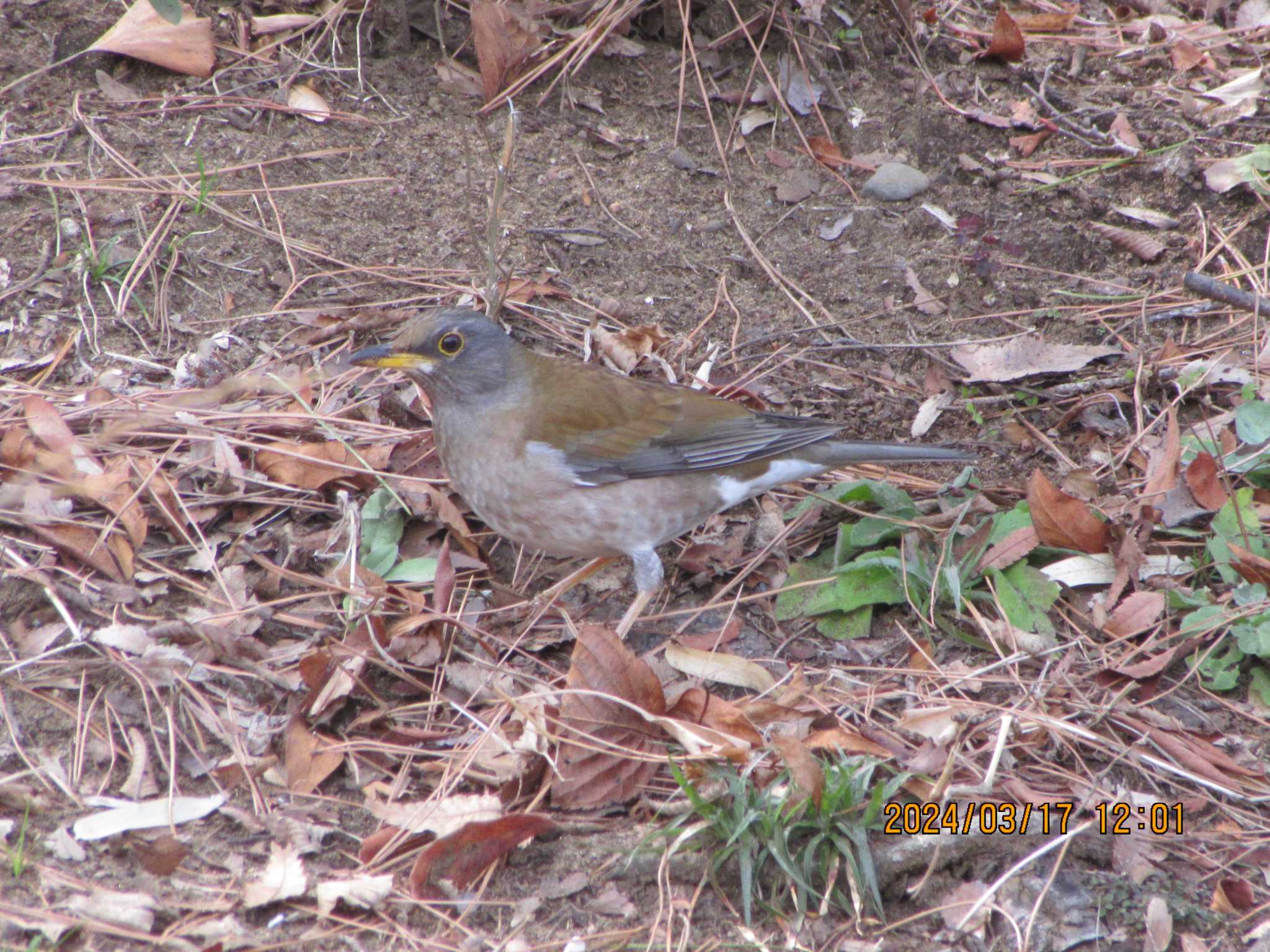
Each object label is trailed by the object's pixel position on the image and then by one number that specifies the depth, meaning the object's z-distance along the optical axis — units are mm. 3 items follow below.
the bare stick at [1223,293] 9672
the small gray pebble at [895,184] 14250
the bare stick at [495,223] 11383
